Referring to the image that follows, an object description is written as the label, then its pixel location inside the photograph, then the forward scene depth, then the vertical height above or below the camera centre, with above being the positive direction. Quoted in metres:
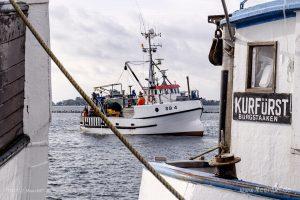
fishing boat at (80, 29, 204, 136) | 51.16 -1.41
